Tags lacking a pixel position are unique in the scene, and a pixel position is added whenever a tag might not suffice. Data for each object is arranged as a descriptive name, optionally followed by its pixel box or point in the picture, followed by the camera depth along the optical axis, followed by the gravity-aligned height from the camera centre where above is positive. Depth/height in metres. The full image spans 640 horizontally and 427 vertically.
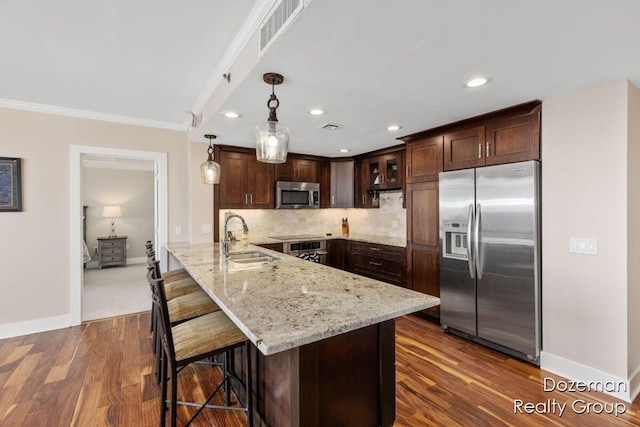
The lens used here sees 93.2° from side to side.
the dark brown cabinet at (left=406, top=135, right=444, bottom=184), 3.29 +0.61
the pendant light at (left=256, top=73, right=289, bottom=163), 1.83 +0.45
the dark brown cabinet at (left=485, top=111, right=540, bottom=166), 2.51 +0.64
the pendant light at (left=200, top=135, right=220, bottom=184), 3.21 +0.44
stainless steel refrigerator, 2.50 -0.40
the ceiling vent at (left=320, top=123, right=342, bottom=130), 3.16 +0.93
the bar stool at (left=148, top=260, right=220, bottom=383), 2.00 -0.65
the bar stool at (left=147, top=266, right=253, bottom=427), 1.50 -0.67
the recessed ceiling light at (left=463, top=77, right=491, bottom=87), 2.06 +0.91
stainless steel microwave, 4.57 +0.29
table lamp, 6.85 +0.01
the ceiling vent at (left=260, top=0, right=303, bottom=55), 1.40 +0.97
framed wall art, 3.13 +0.30
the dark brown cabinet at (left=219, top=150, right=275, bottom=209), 4.16 +0.45
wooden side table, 6.66 -0.84
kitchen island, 1.18 -0.59
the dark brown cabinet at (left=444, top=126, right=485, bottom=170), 2.89 +0.65
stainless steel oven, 4.25 -0.53
